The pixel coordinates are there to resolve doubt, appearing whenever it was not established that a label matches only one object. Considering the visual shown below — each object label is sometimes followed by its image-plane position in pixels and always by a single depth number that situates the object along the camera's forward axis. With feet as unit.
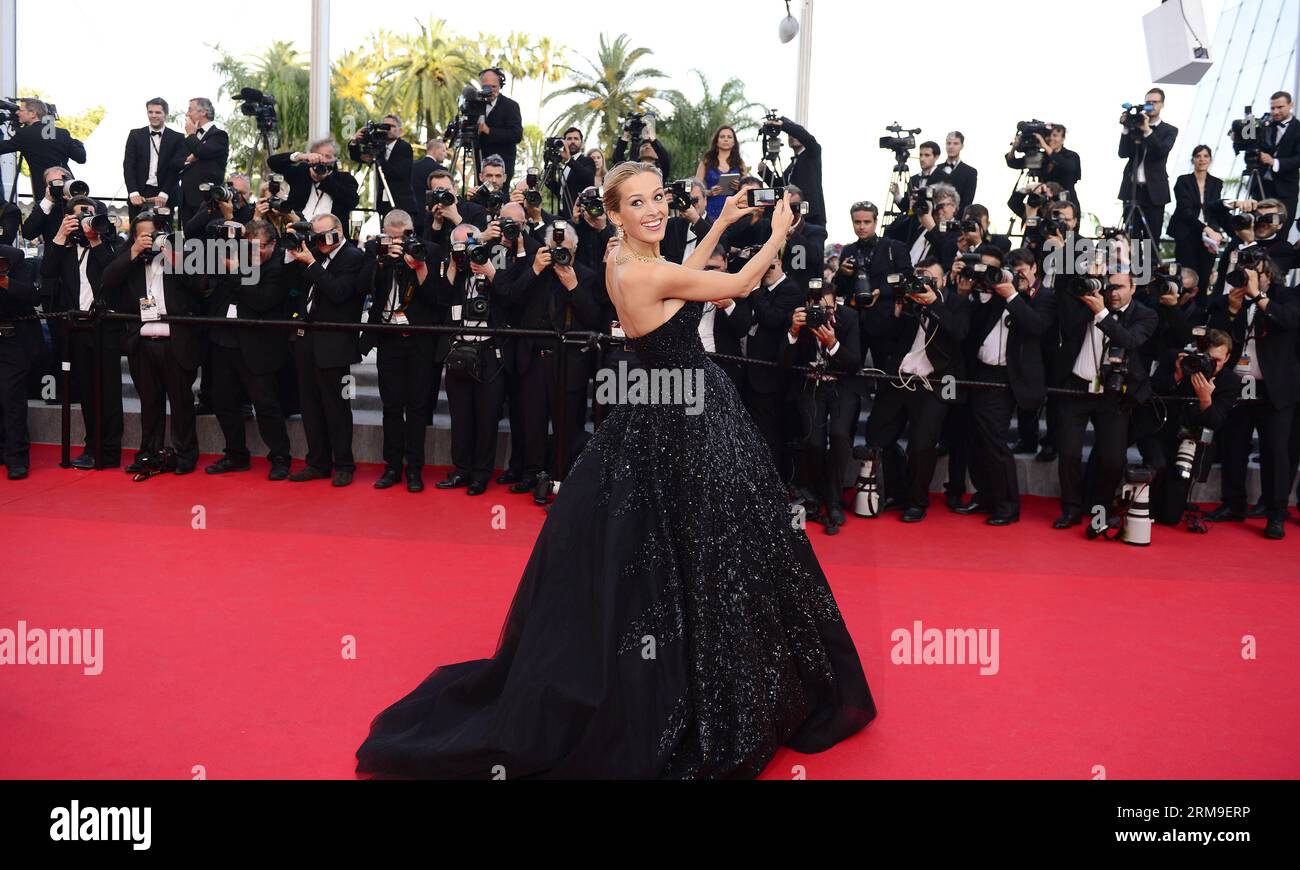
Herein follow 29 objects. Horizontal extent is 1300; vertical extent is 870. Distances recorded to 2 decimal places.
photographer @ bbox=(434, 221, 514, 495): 21.11
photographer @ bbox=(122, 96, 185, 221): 27.43
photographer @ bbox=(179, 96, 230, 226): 26.61
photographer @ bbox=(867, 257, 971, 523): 20.22
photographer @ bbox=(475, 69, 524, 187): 27.96
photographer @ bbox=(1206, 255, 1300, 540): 20.13
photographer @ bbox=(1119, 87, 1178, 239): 25.94
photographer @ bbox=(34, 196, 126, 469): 22.59
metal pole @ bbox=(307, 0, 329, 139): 32.35
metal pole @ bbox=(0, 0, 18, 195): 35.22
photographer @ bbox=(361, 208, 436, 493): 21.68
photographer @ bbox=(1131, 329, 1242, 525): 19.94
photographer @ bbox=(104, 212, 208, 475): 22.16
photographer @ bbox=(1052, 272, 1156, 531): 19.77
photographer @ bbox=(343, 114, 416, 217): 25.88
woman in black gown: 9.34
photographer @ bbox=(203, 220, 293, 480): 22.12
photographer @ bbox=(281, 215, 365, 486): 21.62
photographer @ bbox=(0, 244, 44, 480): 21.75
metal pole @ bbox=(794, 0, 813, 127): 32.09
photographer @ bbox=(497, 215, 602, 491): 21.09
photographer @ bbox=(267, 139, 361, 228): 24.32
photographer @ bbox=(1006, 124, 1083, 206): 25.76
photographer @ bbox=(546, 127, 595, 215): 25.85
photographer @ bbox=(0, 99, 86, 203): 28.30
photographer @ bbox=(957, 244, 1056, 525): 20.25
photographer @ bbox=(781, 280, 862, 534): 19.86
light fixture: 30.53
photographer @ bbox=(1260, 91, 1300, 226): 27.12
